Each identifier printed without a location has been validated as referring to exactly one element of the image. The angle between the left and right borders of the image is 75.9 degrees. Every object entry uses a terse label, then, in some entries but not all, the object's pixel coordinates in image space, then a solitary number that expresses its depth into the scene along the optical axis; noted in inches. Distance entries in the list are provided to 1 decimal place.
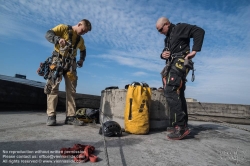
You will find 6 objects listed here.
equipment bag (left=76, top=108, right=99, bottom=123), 168.2
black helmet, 111.7
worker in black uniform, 118.3
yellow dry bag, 125.6
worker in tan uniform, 137.9
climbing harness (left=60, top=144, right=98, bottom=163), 66.9
